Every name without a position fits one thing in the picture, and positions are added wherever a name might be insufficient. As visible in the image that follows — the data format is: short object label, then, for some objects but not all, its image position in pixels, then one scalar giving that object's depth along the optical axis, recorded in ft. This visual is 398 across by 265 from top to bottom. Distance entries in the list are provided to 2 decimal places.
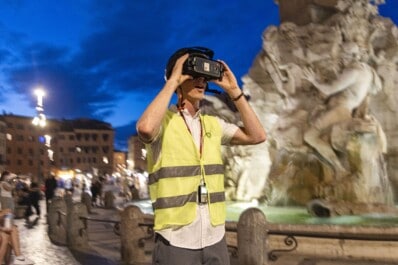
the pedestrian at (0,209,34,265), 24.38
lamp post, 70.42
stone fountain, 36.58
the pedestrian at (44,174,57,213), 57.21
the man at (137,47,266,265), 8.25
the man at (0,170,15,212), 31.30
